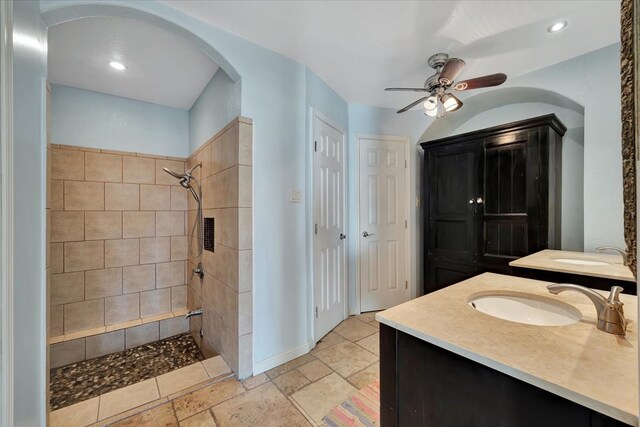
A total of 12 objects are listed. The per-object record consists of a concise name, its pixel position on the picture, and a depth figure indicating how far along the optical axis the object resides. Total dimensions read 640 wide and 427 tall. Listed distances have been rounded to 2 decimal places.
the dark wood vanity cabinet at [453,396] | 0.52
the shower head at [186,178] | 2.49
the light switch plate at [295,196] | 1.95
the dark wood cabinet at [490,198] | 2.07
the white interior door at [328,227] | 2.18
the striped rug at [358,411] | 1.35
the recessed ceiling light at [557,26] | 1.68
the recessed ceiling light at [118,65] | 1.98
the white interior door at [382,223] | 2.82
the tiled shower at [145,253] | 1.73
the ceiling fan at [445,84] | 1.71
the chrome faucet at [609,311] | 0.69
